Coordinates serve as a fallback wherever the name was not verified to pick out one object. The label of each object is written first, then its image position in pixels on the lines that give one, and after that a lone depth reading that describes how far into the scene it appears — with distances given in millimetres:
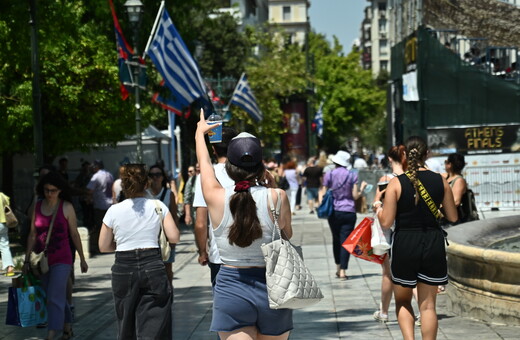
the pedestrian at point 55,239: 8664
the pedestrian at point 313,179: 26359
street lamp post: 17844
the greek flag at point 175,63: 17000
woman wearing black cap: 4898
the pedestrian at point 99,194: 18984
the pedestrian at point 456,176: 10305
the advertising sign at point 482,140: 26719
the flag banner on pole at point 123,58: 18891
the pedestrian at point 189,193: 12930
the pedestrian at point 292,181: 27891
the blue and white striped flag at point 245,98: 29344
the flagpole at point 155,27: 17156
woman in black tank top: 6816
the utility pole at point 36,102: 13039
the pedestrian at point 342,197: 12570
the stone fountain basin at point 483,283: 8602
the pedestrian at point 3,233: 10356
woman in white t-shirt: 6711
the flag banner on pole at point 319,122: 59688
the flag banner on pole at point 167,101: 20250
